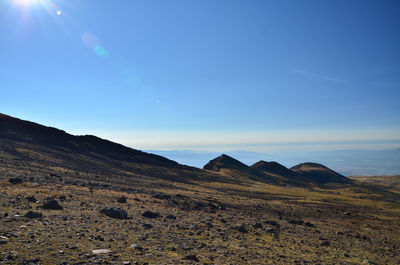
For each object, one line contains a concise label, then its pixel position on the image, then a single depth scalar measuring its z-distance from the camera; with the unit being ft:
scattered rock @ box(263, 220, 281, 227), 92.90
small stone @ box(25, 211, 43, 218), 53.86
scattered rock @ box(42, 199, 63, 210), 64.28
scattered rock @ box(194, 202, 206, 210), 104.94
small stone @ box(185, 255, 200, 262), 44.60
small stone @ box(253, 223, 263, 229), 84.04
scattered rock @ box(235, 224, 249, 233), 75.33
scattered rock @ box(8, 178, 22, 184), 89.68
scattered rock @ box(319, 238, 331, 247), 72.23
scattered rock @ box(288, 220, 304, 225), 103.09
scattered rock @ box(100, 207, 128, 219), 66.95
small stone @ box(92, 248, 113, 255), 39.99
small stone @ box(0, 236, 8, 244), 37.77
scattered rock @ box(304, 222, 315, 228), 101.70
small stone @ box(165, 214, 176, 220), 76.53
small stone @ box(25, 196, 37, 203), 68.95
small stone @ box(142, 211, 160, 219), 73.87
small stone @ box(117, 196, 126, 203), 88.87
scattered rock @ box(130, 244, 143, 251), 45.43
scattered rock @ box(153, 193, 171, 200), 114.21
